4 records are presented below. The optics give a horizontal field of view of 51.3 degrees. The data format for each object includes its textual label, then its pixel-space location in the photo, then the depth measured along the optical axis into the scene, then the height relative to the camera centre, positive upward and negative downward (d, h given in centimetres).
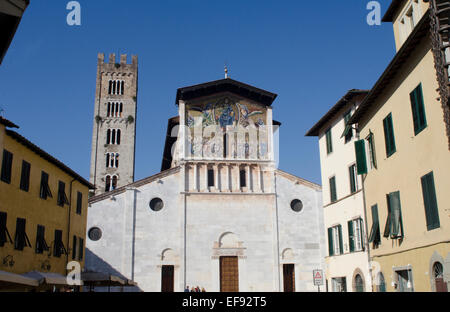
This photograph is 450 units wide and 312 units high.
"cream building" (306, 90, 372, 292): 2139 +394
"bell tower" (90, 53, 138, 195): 6706 +2245
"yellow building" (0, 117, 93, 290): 1952 +379
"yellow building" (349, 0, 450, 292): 1352 +402
